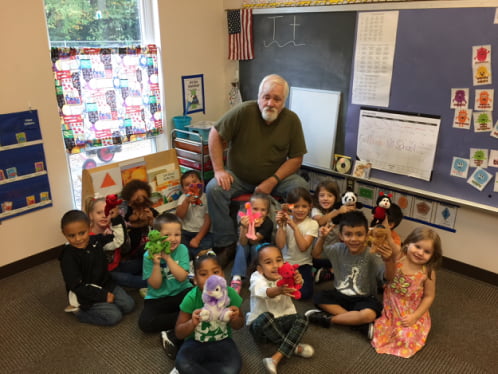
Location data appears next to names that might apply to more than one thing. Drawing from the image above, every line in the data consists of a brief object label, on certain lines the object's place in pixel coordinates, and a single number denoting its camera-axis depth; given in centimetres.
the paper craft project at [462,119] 278
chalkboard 271
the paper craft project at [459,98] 276
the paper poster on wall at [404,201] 320
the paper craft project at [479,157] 279
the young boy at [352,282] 241
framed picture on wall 391
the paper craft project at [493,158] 274
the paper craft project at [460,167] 287
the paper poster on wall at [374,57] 299
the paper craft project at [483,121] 271
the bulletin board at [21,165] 279
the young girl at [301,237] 269
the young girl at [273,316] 211
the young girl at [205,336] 195
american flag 384
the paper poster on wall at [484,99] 268
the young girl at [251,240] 280
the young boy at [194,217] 319
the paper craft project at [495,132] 270
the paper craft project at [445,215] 302
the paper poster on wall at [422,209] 311
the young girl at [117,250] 273
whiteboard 345
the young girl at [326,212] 291
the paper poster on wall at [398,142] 299
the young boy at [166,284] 229
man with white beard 318
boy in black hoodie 243
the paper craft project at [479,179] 281
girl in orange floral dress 226
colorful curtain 310
